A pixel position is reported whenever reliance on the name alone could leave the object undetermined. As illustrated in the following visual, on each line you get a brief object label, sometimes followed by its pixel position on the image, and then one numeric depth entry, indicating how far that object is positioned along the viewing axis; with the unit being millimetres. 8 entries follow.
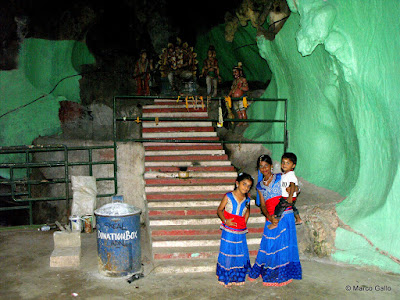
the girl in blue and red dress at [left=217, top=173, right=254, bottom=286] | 4578
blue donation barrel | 5035
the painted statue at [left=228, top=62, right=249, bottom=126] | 9461
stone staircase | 5621
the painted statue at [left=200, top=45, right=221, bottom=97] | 11625
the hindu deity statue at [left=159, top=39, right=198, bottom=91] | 12625
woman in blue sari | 4664
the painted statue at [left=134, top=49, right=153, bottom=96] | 11783
